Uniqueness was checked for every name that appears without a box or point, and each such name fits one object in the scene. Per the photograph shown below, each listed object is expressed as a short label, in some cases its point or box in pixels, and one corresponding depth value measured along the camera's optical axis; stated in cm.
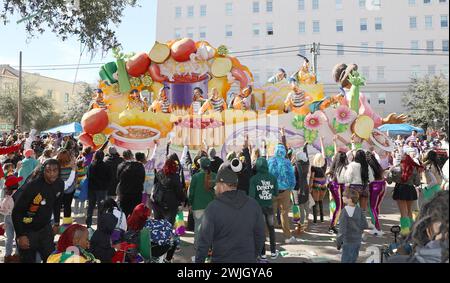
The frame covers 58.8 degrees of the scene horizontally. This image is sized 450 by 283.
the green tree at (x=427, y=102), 3388
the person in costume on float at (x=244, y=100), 1214
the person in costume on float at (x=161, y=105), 1227
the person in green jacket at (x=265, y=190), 593
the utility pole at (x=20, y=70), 2208
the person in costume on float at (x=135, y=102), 1244
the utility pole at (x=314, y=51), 2248
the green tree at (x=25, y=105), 3691
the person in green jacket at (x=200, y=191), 596
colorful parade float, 1091
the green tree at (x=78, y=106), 4012
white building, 3997
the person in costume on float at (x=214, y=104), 1196
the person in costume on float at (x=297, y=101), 1147
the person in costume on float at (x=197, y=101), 1225
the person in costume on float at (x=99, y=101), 1242
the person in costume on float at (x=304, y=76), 1259
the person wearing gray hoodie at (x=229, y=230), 316
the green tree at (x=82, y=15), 736
